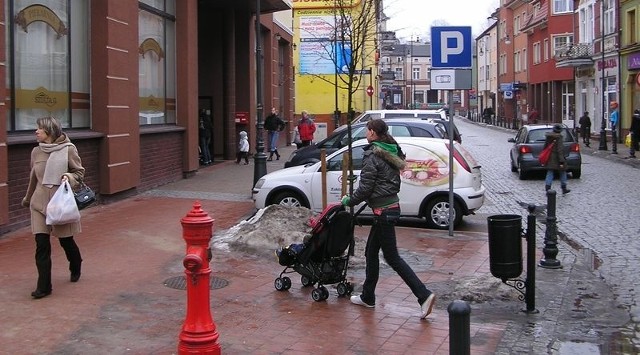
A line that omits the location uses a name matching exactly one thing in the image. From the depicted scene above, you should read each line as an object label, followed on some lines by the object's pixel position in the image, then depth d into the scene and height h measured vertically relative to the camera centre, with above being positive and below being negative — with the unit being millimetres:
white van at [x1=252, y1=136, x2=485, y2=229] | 12664 -596
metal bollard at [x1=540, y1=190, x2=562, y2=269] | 9586 -1167
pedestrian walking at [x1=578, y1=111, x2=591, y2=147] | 36969 +812
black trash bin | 7363 -950
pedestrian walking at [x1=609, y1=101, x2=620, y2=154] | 30508 +1057
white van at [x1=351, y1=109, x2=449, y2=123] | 22844 +981
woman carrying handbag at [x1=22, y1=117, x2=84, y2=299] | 7348 -277
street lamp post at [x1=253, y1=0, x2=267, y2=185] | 15688 +436
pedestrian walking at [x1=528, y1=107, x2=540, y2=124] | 49125 +1757
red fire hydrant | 5465 -1012
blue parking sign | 11406 +1442
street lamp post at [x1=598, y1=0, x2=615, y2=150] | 33094 +1349
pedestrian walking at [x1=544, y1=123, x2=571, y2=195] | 17969 -376
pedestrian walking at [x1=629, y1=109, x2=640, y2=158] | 28806 +473
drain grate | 8102 -1413
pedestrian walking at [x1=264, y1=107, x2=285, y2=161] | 26750 +692
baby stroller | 7609 -1046
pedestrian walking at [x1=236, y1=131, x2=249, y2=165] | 24391 +48
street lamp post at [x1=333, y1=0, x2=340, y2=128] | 15219 +2322
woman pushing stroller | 7117 -446
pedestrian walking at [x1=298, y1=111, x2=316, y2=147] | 27078 +650
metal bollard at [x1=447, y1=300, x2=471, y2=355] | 3729 -879
